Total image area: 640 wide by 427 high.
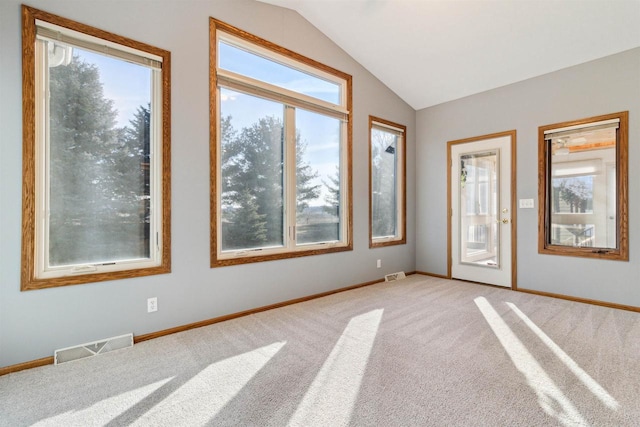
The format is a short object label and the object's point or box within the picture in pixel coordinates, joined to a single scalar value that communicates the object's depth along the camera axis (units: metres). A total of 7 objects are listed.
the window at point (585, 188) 3.49
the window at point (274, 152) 3.18
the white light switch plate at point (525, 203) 4.12
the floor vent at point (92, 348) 2.30
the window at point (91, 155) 2.22
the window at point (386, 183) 4.73
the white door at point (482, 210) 4.36
